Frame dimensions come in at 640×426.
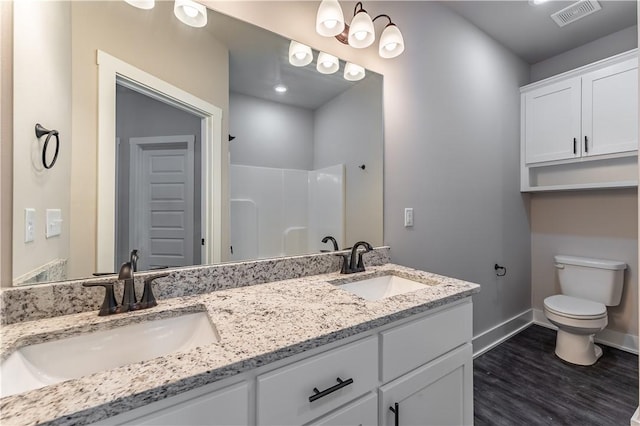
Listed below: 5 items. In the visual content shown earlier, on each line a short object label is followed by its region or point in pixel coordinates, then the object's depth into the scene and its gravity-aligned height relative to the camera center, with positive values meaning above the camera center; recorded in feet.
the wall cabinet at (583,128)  6.26 +2.25
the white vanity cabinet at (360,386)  1.83 -1.52
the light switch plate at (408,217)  5.52 -0.08
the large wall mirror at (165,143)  2.63 +0.91
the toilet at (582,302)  5.97 -2.22
